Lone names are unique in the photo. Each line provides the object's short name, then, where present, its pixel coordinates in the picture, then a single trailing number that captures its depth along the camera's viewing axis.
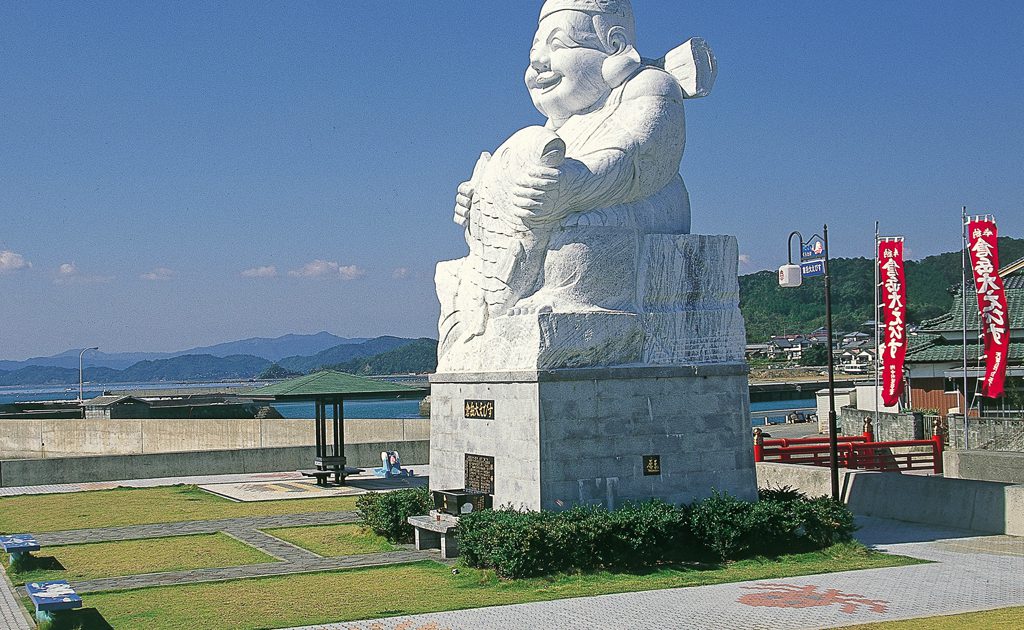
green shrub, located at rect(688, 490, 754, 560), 12.62
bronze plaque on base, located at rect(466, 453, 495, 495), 13.64
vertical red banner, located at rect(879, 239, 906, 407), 25.97
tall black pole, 15.67
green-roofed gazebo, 21.38
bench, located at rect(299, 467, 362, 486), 22.38
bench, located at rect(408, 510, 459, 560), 13.22
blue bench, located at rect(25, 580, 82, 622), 9.64
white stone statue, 13.23
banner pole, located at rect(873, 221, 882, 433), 29.98
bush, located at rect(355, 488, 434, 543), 14.61
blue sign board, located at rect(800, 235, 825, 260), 15.76
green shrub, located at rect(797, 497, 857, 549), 13.10
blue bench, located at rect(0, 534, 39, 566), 12.94
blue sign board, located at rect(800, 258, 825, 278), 15.59
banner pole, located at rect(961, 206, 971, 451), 23.83
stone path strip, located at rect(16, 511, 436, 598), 12.38
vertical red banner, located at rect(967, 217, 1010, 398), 23.05
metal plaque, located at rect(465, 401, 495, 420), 13.67
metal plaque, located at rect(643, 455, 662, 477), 13.23
